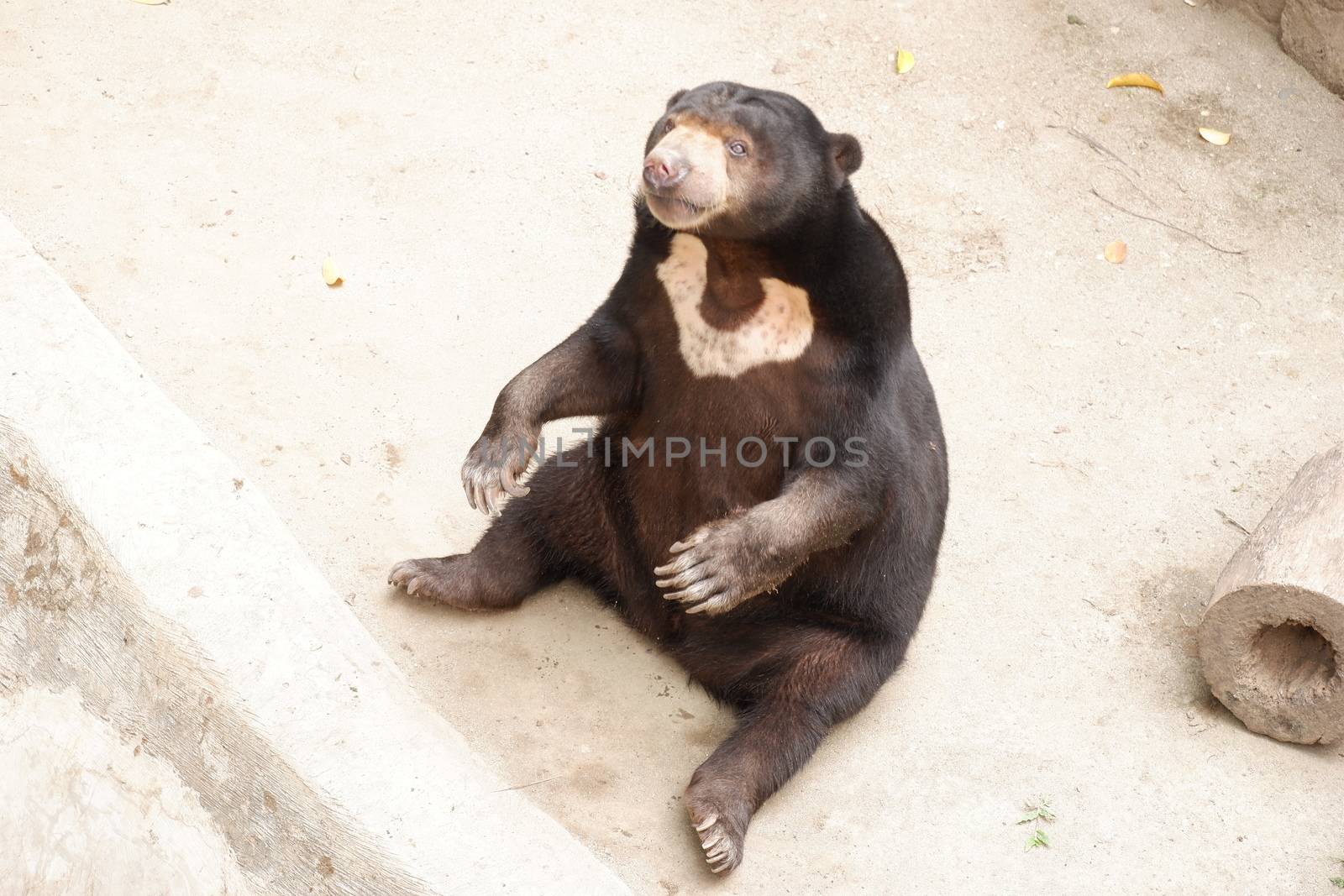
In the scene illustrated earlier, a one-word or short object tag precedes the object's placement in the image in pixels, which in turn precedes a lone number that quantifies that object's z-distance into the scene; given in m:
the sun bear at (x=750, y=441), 3.59
